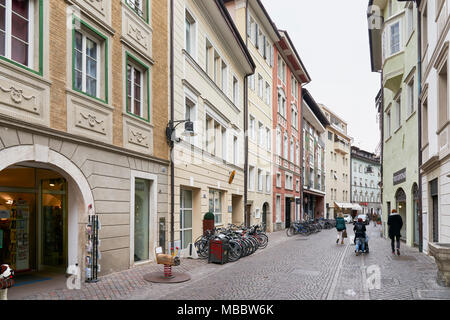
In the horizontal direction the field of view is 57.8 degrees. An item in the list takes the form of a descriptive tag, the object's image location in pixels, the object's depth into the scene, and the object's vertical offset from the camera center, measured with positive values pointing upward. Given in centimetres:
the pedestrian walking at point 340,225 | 1992 -212
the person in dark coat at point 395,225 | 1497 -158
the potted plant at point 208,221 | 1573 -149
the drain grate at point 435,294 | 775 -221
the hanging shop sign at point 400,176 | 1906 +29
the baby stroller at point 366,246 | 1552 -245
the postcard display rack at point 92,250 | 905 -152
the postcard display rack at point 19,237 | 979 -132
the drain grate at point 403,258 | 1357 -257
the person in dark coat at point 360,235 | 1543 -201
